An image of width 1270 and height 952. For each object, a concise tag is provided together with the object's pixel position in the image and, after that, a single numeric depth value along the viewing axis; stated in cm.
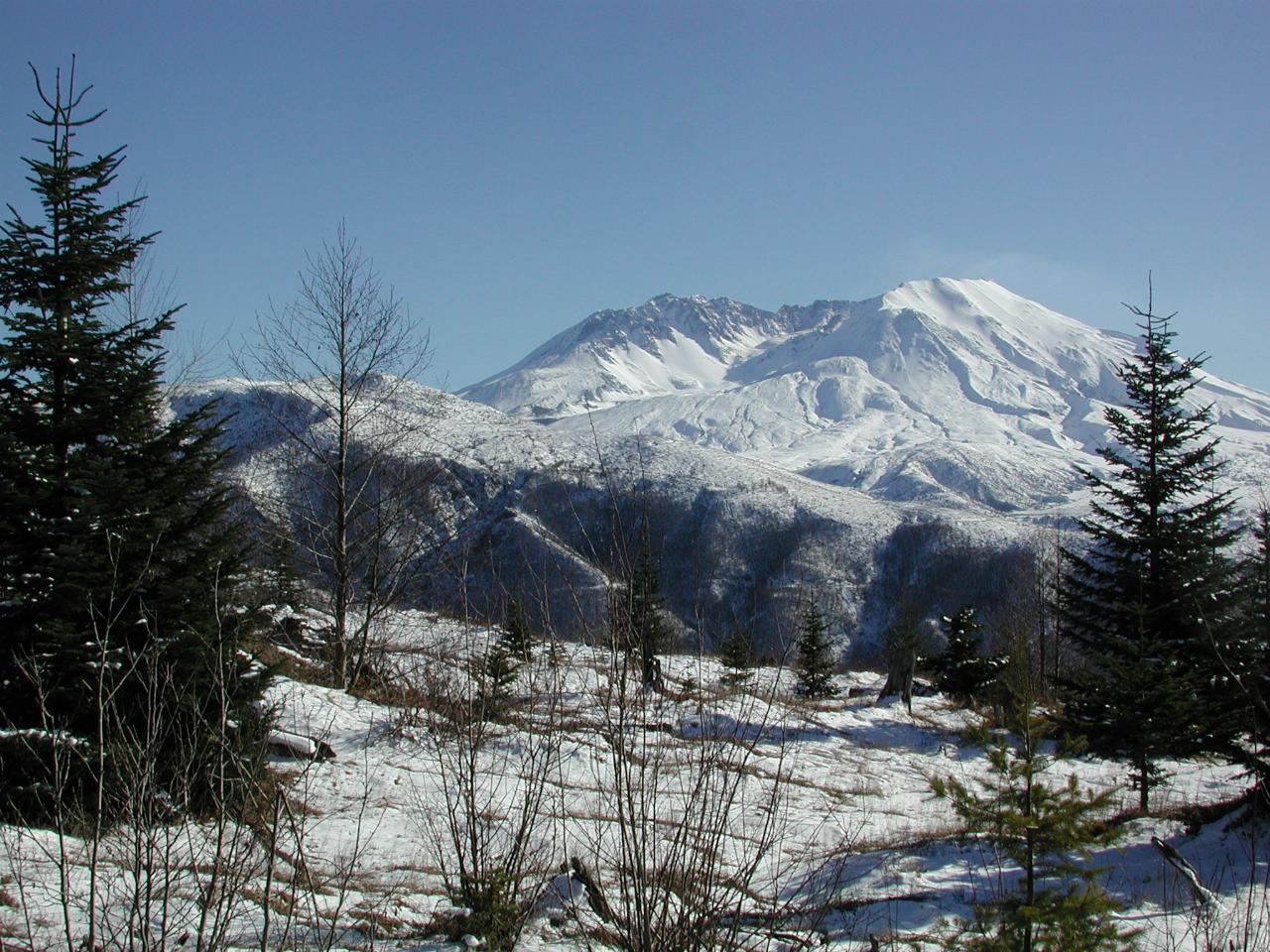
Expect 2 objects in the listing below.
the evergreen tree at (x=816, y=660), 2723
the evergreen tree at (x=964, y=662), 2509
